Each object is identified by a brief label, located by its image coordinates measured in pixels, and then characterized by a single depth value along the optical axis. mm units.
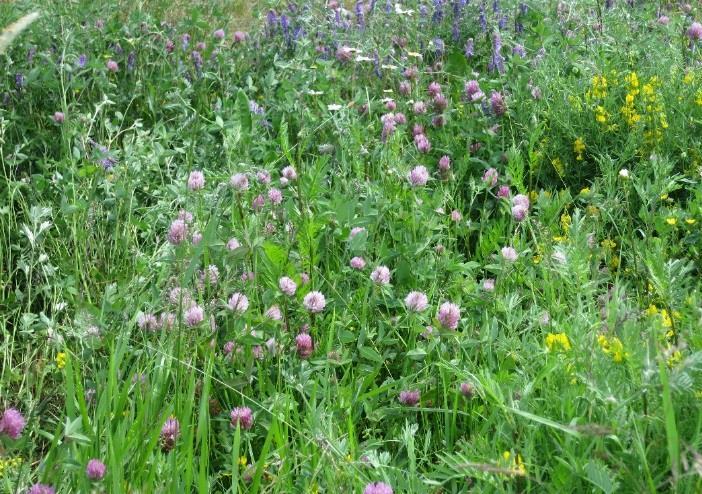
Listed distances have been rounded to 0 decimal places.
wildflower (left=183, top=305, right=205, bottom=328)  2051
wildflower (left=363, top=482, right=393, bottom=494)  1639
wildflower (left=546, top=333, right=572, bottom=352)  1787
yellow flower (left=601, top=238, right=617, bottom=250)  2707
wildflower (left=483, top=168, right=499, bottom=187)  2953
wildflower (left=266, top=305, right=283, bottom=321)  2168
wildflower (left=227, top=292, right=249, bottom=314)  2137
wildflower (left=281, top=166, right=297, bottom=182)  2873
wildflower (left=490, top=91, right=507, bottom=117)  3451
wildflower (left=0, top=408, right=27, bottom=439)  1697
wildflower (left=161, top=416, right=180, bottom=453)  1833
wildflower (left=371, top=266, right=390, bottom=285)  2328
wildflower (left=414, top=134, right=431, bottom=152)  3223
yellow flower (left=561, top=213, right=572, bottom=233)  2787
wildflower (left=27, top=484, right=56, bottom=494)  1577
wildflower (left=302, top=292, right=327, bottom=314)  2218
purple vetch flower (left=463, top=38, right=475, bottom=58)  4078
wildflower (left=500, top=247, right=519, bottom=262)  2336
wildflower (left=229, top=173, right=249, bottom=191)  2467
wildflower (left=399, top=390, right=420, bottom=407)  2133
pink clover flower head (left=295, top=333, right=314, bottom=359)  2158
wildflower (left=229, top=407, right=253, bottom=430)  1985
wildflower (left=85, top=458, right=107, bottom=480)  1607
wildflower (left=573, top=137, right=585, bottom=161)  3249
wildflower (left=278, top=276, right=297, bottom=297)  2246
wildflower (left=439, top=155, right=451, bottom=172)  2982
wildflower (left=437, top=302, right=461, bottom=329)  2121
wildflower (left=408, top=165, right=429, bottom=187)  2723
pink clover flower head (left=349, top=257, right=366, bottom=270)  2430
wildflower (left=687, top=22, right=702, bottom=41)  3826
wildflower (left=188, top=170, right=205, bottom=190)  2635
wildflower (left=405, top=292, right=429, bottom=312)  2230
